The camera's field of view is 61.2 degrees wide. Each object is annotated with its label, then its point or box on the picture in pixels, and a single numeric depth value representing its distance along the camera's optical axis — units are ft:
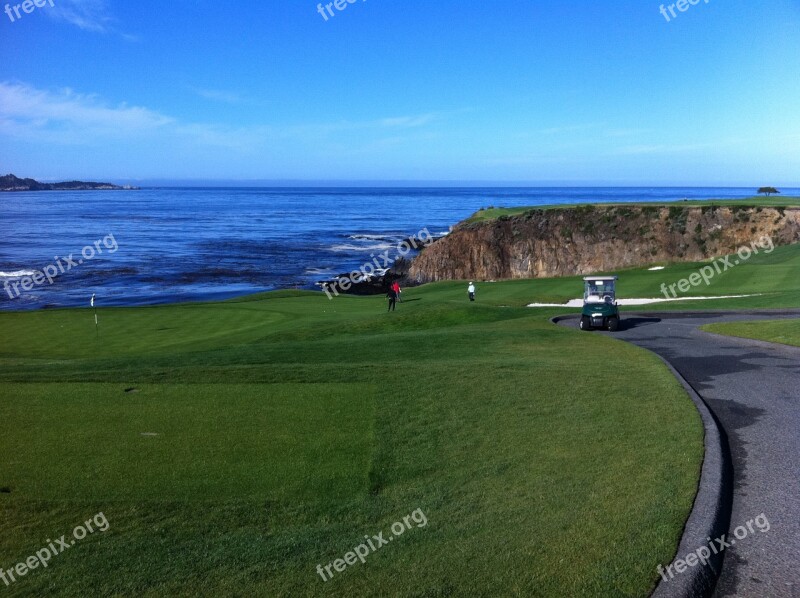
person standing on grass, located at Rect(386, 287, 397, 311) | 105.56
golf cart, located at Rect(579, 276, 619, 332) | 75.31
